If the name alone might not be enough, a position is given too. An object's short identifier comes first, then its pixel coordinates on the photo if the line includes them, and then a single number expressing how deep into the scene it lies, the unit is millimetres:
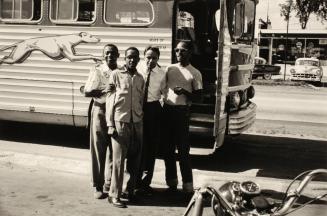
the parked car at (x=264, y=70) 33688
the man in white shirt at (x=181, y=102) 6246
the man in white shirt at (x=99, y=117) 6047
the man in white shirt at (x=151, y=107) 6230
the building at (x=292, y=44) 42612
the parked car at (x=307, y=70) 30859
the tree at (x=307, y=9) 59469
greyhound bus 7949
